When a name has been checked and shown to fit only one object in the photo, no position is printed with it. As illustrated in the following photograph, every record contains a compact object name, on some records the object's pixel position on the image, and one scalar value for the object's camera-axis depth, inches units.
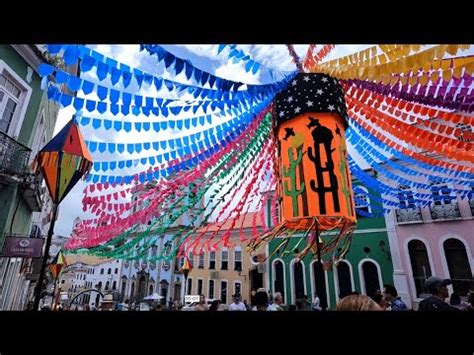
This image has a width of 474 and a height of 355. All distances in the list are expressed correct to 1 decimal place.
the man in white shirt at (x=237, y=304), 228.8
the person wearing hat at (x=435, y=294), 115.3
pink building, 441.7
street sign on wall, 240.1
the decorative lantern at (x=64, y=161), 109.6
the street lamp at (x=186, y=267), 594.5
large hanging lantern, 136.6
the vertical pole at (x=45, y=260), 68.2
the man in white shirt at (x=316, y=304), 337.0
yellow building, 753.6
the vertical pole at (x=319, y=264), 110.6
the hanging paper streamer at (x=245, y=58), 131.7
